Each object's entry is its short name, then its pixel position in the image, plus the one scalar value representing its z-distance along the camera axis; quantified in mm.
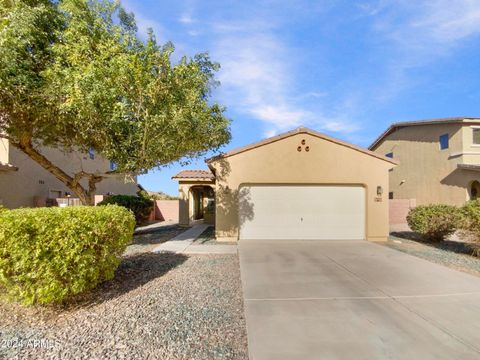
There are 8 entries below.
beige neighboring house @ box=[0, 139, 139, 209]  13694
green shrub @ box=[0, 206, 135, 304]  4332
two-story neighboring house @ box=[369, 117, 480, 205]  17797
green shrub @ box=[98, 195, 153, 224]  16625
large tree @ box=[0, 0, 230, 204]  8102
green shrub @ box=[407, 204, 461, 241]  11689
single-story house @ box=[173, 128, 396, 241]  12539
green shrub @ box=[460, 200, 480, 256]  9508
